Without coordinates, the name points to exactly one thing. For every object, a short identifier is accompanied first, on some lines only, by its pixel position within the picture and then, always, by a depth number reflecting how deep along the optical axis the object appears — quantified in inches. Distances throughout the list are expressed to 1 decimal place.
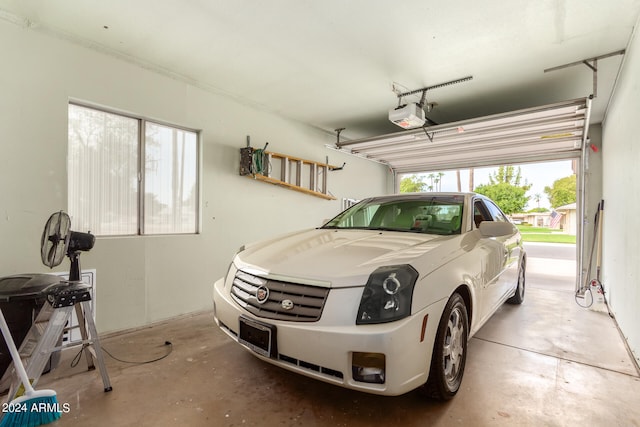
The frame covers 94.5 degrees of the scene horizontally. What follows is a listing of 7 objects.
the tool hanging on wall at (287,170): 155.6
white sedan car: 55.9
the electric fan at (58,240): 71.6
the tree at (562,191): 1173.7
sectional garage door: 137.4
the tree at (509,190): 1080.8
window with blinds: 111.6
